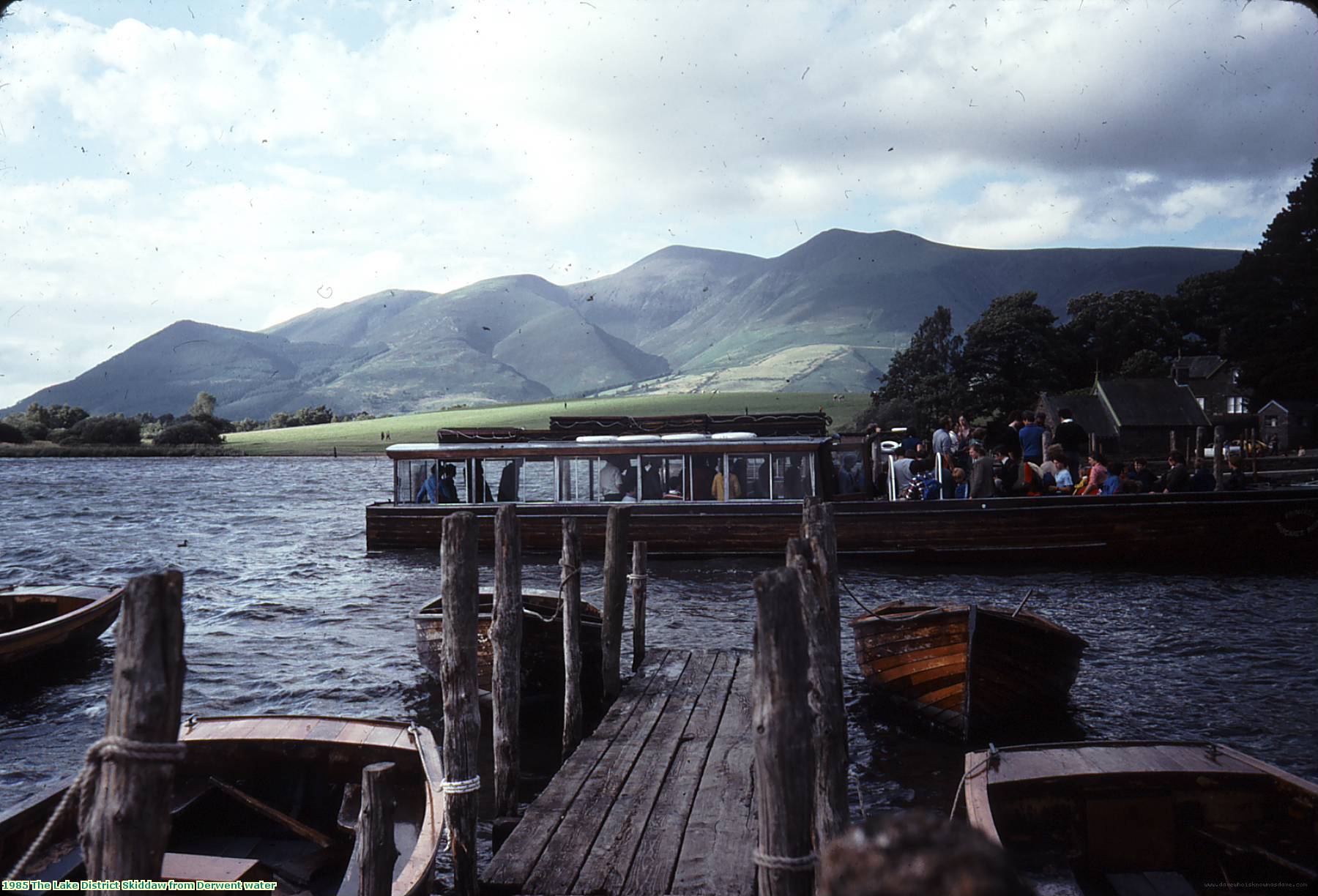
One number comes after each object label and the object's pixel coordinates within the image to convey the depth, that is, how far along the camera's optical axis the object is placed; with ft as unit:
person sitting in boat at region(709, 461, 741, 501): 79.41
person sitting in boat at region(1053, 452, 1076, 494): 75.00
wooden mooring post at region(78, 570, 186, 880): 11.10
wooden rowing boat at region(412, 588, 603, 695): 39.99
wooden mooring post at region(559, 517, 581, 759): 33.19
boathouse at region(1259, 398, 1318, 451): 215.72
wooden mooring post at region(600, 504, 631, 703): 37.24
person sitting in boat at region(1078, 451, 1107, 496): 74.49
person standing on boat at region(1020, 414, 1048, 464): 77.77
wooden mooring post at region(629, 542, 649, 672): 44.24
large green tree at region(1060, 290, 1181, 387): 282.77
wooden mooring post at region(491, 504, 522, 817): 28.27
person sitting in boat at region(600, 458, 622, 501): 81.30
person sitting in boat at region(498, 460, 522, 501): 83.66
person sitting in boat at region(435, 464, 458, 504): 85.81
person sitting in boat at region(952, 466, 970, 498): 76.13
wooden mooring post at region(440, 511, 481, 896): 21.76
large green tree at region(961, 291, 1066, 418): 241.55
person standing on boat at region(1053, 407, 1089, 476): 76.28
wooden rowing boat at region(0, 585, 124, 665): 44.55
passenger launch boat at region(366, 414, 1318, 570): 72.18
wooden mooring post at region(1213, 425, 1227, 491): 78.23
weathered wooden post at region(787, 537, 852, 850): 17.48
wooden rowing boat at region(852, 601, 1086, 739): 35.47
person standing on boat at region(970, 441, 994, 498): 72.38
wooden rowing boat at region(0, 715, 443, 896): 22.84
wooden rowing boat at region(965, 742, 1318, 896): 20.26
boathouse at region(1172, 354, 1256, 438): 235.20
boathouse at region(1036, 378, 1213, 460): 203.92
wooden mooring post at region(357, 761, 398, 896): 16.72
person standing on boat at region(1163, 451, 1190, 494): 74.69
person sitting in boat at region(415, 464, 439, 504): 86.17
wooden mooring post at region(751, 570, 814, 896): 13.43
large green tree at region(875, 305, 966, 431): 226.99
